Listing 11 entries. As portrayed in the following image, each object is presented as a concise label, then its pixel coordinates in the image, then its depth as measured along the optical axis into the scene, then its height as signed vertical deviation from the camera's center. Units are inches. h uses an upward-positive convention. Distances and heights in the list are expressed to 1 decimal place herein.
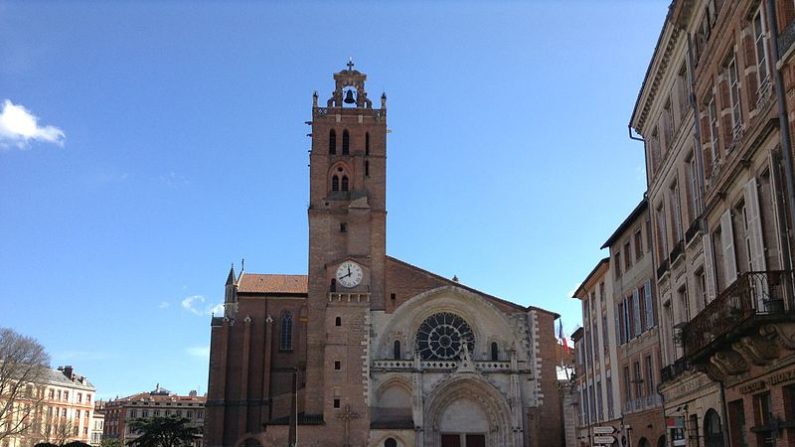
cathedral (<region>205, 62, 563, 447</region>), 2001.7 +250.5
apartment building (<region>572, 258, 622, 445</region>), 1280.8 +142.9
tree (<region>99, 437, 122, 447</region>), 3544.3 +12.1
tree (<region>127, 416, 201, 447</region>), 2444.1 +39.6
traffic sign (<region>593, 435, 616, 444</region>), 710.5 +4.5
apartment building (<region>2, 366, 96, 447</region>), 3624.3 +215.3
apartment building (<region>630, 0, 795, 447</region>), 521.3 +177.1
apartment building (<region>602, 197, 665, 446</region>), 1026.1 +151.3
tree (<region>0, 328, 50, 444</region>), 2235.5 +214.7
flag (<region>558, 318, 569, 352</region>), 2656.3 +369.1
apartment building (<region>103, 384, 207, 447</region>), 4783.5 +223.0
